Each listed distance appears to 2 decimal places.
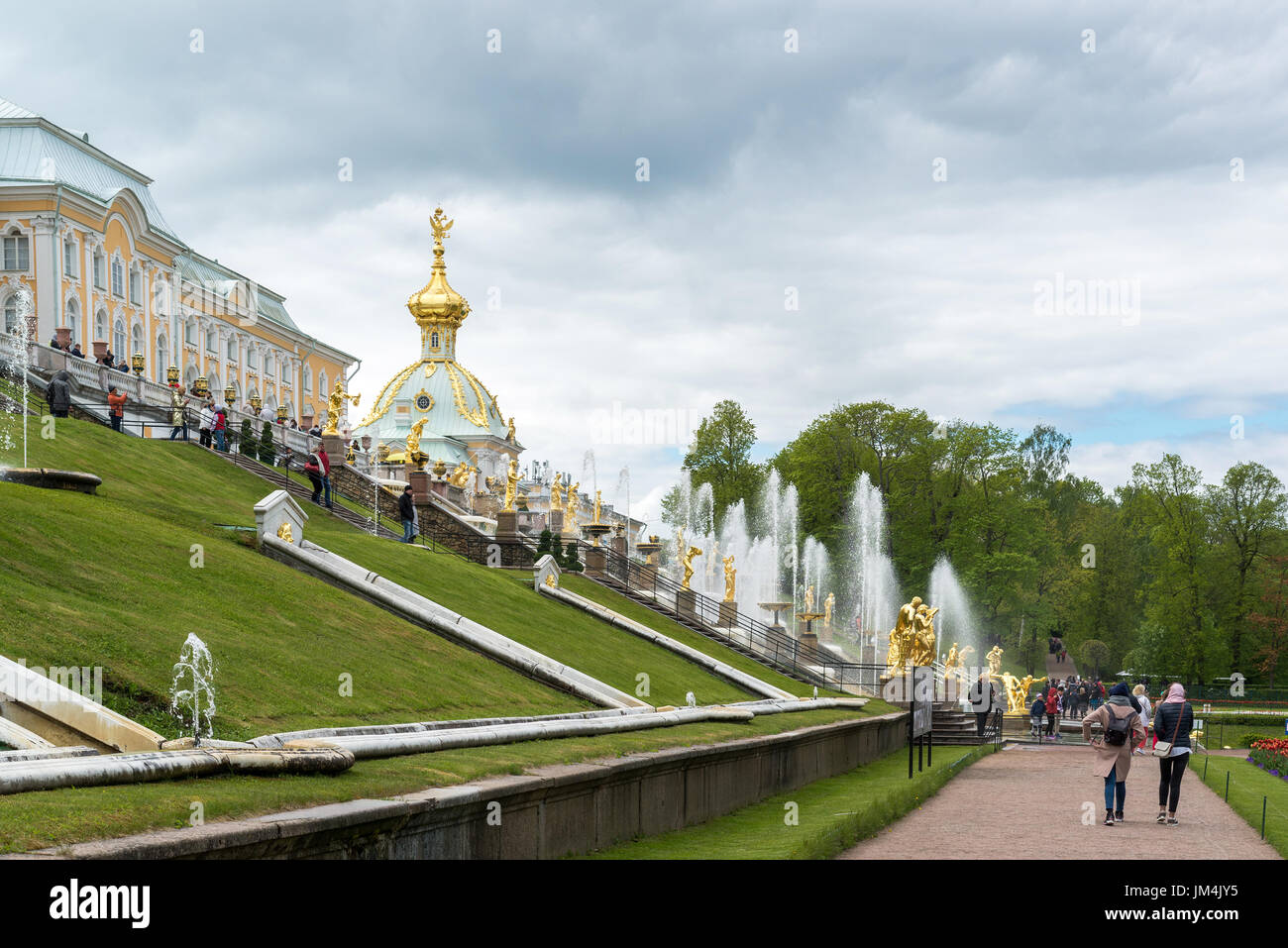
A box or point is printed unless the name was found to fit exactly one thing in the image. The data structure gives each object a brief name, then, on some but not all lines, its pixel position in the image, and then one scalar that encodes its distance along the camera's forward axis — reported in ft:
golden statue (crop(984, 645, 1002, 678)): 144.87
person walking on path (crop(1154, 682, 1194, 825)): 50.06
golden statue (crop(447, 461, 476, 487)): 184.58
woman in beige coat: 49.67
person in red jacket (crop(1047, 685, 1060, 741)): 120.47
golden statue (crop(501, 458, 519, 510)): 150.51
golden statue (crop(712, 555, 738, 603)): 144.05
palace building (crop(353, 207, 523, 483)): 310.86
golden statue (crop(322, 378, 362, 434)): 141.79
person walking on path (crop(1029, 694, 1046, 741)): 121.49
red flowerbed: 78.57
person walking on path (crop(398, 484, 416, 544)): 108.78
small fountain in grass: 37.63
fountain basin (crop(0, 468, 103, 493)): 61.67
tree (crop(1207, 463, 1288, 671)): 233.14
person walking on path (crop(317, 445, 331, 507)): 110.16
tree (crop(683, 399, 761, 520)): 268.41
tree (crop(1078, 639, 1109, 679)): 259.19
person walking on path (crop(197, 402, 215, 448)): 127.24
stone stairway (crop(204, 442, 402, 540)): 111.04
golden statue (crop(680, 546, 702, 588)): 142.41
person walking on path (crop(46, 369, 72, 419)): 98.32
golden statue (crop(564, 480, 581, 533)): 184.59
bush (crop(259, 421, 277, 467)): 123.75
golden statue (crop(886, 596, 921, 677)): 96.68
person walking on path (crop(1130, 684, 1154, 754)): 76.02
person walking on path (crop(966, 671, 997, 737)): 105.81
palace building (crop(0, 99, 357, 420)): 176.55
